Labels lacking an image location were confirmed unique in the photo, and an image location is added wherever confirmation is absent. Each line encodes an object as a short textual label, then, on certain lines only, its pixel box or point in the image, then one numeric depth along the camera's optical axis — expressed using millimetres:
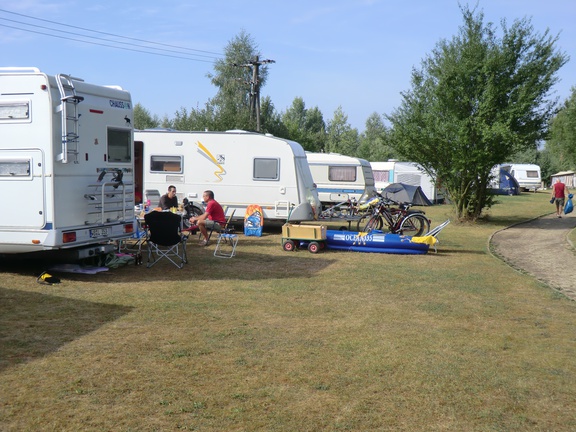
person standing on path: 25406
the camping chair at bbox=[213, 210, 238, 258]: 12059
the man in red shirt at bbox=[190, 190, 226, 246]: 12961
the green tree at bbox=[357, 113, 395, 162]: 57375
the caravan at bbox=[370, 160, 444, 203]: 31828
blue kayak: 13000
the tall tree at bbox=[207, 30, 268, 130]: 42931
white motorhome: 8781
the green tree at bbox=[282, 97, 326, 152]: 70375
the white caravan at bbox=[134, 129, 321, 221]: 16062
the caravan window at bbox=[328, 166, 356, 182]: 24641
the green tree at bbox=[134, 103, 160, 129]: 57750
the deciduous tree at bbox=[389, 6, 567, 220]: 19828
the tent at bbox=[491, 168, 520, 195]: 44062
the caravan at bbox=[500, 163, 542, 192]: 52000
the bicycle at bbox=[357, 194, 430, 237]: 14961
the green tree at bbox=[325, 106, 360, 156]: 63938
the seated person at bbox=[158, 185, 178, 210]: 14519
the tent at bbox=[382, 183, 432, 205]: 28672
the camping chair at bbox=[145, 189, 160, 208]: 15859
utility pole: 28391
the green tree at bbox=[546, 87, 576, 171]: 46719
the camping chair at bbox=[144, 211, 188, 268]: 10406
